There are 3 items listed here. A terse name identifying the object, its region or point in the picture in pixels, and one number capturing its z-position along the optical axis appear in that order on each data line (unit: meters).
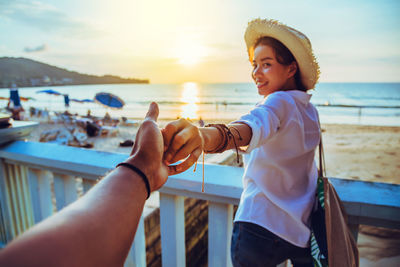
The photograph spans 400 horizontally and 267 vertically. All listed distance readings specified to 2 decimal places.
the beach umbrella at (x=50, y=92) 19.17
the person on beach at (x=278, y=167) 0.95
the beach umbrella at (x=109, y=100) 15.46
